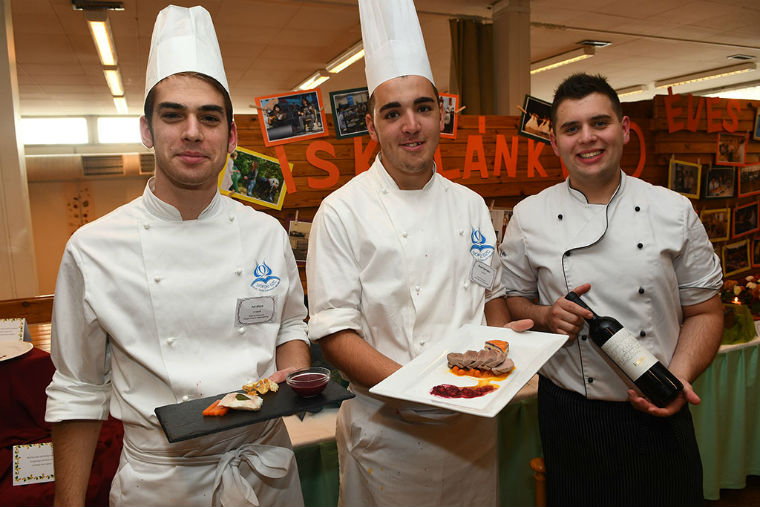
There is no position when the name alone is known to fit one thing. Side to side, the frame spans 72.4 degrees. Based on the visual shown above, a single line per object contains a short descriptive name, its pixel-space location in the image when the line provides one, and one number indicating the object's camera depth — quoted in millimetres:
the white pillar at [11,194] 4402
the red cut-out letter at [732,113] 4402
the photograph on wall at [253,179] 2775
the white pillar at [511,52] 5672
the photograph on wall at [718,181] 4273
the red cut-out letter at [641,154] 3920
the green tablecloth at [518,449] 2498
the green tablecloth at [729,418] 2984
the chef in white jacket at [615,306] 1683
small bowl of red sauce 1223
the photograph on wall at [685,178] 4004
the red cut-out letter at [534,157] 3621
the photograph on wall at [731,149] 4352
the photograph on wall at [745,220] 4492
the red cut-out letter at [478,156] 3449
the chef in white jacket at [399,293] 1594
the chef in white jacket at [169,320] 1293
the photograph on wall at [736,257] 4438
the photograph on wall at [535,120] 3531
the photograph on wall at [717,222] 4266
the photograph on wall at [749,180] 4520
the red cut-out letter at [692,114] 4047
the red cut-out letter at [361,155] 3109
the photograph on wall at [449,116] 3324
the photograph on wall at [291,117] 2854
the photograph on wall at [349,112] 2975
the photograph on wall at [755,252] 4641
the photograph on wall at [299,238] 2986
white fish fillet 1152
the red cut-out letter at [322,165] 3000
